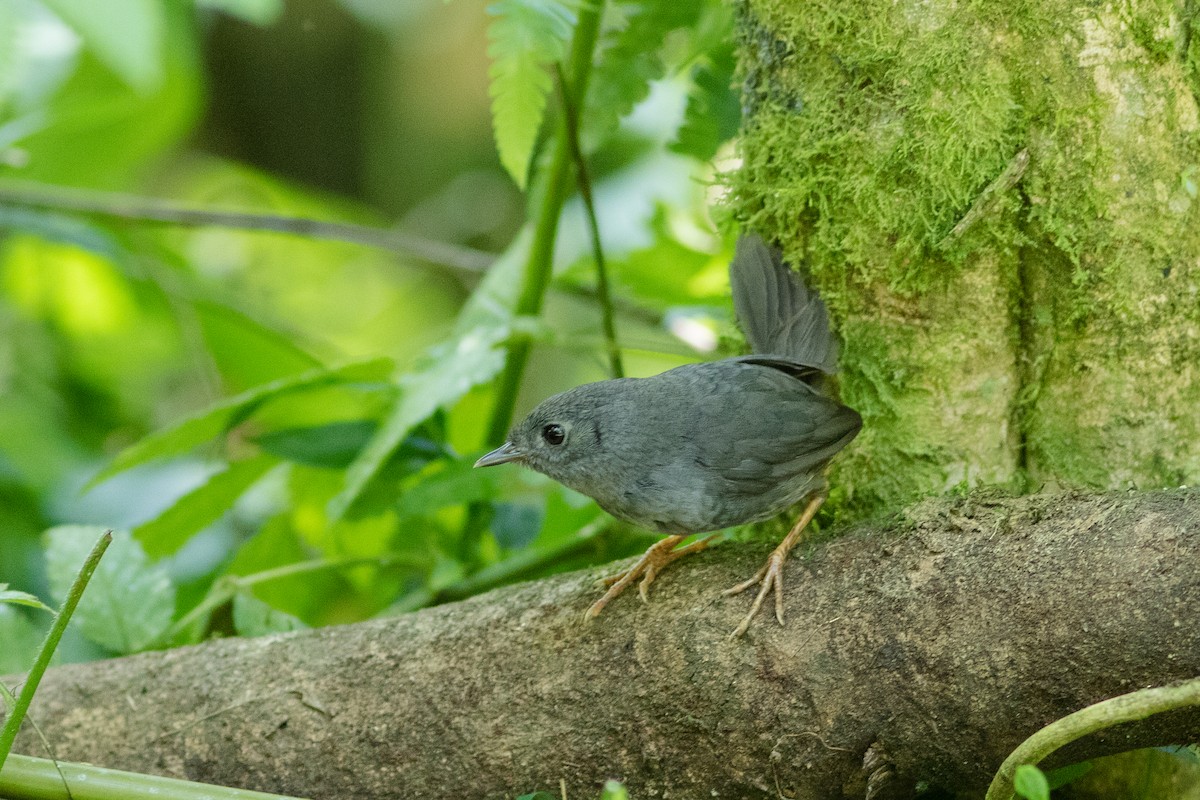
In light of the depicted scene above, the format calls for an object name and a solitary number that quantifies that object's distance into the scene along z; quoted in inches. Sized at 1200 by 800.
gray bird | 183.5
